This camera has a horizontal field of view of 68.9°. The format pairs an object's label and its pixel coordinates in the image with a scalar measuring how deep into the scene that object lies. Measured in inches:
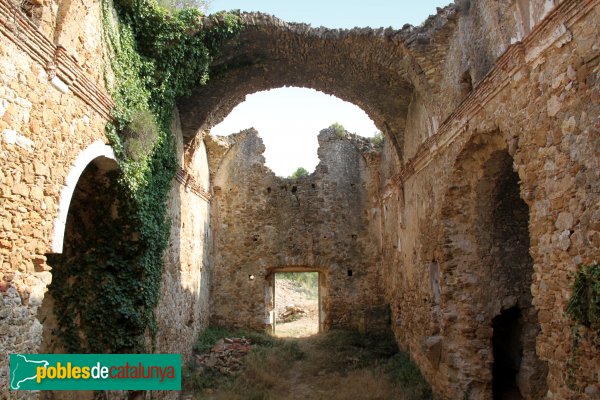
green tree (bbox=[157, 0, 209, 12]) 414.0
